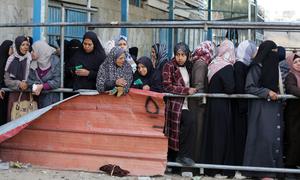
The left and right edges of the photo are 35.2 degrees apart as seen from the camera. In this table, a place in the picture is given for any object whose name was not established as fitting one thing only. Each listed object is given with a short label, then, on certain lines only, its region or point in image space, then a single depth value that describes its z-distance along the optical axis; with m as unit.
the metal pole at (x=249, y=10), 11.75
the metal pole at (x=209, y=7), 14.90
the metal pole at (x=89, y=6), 8.93
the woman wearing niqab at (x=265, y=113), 5.04
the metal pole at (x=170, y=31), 10.00
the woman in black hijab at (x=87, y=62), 5.43
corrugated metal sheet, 5.26
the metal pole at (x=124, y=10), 10.16
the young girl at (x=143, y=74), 5.49
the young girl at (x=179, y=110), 5.24
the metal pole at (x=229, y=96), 4.98
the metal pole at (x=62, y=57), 5.55
